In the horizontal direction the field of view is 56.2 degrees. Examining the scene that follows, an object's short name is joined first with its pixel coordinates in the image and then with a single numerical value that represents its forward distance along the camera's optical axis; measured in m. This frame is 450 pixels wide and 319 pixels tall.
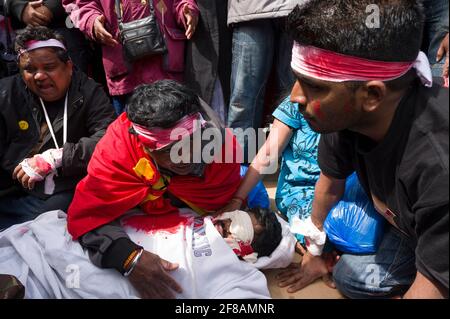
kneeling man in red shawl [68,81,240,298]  1.90
